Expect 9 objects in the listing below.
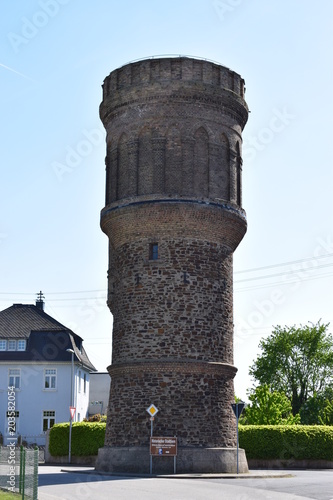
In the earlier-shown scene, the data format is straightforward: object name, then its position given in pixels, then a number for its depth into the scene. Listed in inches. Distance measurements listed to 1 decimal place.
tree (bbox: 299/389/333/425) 2608.3
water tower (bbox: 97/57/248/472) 1073.5
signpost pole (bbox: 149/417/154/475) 1011.0
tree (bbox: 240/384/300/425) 1959.9
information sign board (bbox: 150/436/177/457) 1005.8
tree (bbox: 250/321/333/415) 2746.1
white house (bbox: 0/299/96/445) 2135.8
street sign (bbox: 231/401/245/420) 1030.4
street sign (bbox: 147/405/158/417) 1032.8
